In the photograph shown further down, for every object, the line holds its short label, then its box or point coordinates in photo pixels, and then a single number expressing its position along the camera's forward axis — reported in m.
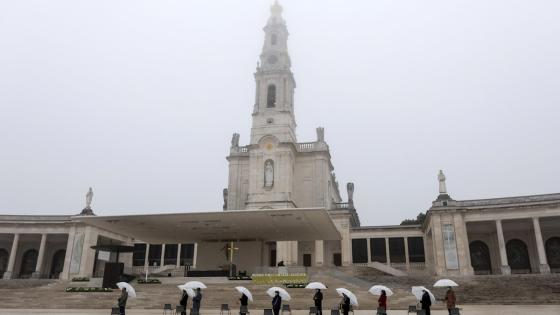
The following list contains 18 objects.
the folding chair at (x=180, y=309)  18.45
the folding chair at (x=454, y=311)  17.70
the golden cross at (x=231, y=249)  37.84
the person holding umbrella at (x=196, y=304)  18.52
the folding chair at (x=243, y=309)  17.84
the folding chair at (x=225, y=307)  20.20
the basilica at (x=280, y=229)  39.47
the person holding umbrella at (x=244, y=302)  18.02
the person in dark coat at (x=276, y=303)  17.25
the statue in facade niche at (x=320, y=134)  55.69
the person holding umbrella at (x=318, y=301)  18.06
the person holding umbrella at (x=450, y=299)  18.14
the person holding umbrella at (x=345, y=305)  17.41
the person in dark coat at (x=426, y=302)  17.12
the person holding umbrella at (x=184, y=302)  18.41
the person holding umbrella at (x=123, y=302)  17.84
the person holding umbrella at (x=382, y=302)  17.52
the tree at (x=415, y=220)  79.00
